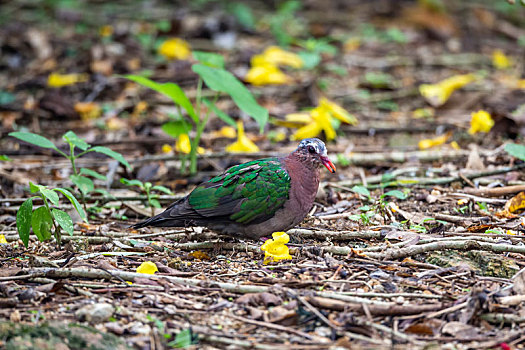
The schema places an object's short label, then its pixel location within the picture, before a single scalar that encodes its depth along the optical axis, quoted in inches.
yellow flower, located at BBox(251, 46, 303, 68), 658.2
